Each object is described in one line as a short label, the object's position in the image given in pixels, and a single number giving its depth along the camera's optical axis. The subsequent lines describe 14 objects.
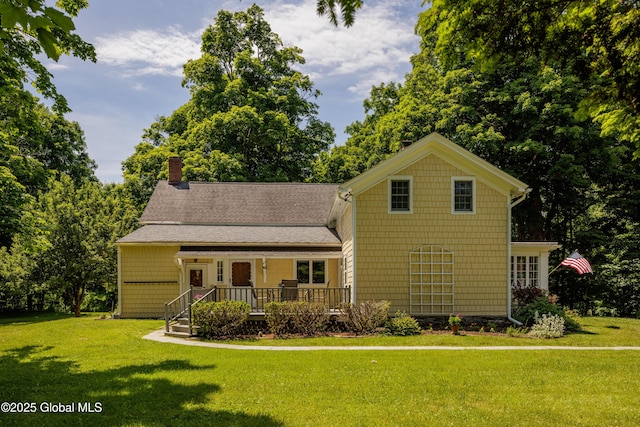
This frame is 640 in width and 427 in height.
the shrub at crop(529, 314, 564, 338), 14.60
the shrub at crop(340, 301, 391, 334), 15.09
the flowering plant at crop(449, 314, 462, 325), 15.12
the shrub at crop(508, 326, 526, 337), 14.93
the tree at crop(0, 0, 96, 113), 10.96
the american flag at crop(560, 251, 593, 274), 18.50
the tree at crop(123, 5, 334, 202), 32.44
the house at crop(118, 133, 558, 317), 16.62
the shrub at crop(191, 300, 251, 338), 14.45
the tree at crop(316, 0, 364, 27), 3.91
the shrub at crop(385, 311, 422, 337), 14.80
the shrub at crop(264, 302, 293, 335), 14.85
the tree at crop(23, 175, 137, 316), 22.19
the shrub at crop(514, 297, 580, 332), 16.30
